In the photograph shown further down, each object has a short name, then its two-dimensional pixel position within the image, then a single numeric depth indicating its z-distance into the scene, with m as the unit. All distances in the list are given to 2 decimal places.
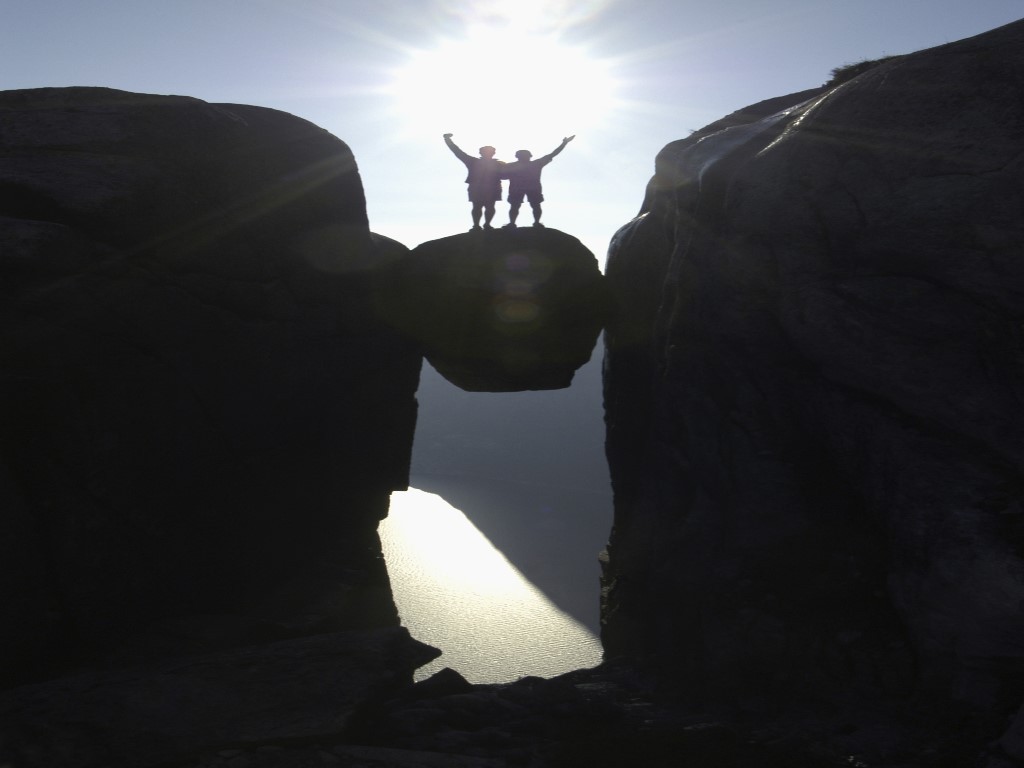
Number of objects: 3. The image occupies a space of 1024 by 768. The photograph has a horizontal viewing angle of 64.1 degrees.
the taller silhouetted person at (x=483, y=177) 18.03
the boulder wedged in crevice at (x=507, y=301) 18.48
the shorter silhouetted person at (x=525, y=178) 18.02
